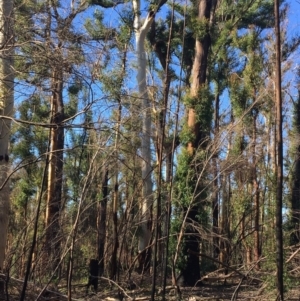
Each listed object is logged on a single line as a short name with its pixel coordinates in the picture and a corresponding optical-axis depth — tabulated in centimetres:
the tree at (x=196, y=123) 1124
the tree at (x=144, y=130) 1125
